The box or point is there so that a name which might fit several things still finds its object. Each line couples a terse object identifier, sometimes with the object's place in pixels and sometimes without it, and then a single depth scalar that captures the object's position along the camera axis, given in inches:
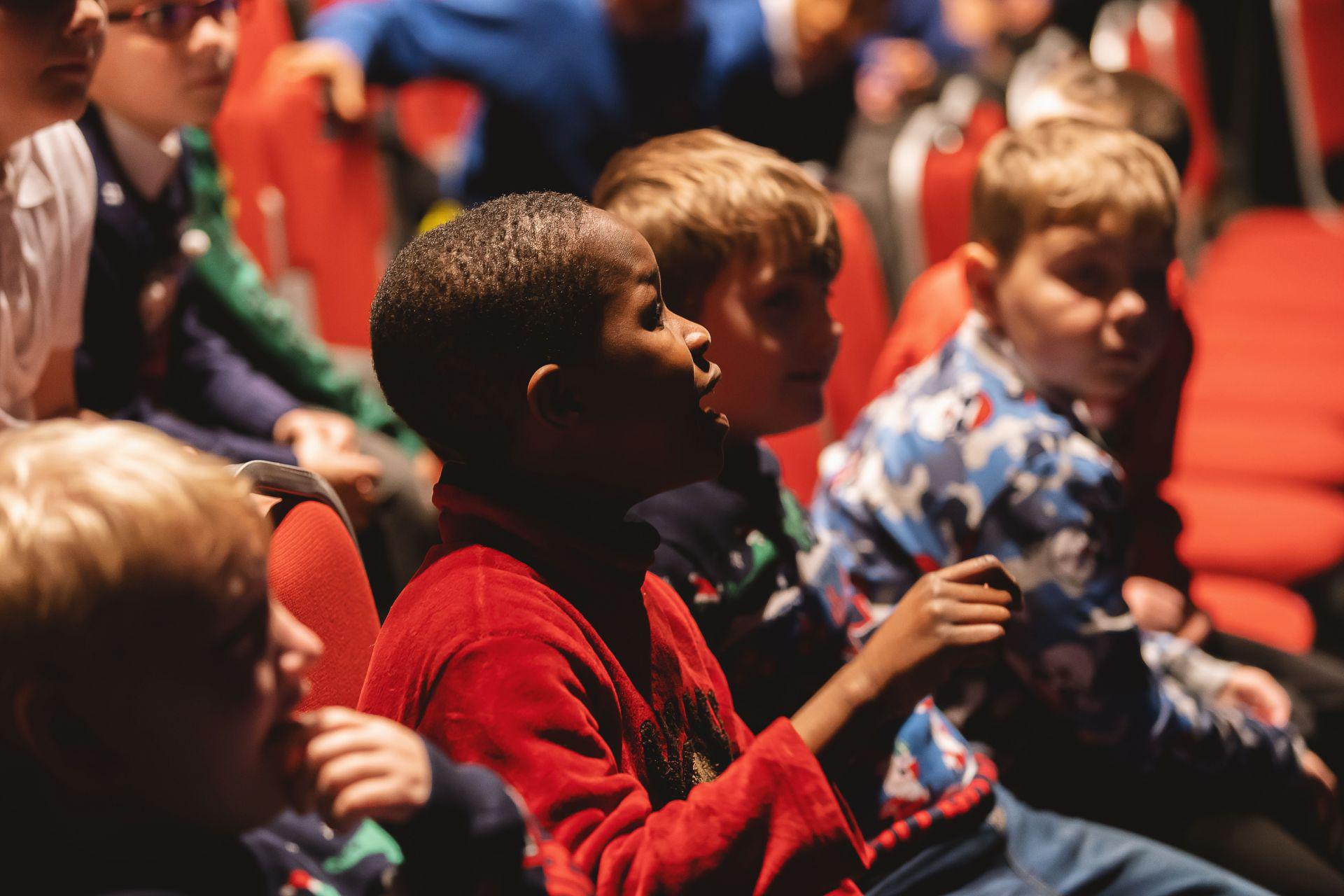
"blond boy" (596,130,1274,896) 116.6
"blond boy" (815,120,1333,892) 122.4
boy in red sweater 103.5
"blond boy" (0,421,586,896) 96.4
